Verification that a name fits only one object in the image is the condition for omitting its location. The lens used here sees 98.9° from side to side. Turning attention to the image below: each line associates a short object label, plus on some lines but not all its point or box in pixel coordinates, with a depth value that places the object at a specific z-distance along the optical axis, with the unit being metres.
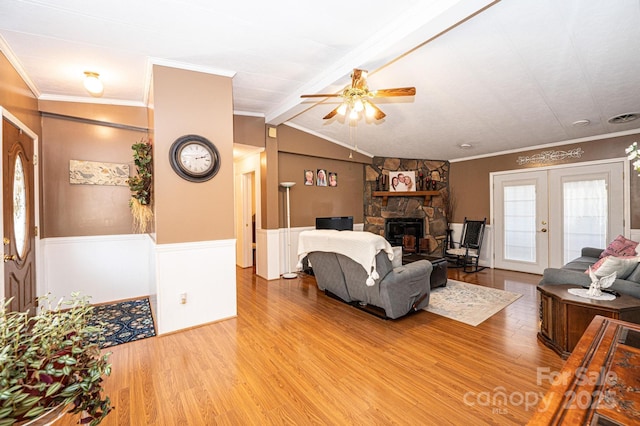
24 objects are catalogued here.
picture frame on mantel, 6.48
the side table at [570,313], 2.15
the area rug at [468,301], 3.28
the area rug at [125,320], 2.84
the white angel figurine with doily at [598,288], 2.32
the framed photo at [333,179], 6.02
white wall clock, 2.94
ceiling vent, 3.73
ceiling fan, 2.59
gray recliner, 3.01
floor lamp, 5.11
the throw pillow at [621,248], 3.52
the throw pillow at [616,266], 2.41
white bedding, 2.86
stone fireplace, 6.50
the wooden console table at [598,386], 0.70
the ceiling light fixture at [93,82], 2.92
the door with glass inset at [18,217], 2.54
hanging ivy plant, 3.33
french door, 4.57
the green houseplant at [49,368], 0.69
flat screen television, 5.35
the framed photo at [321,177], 5.82
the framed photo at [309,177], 5.63
